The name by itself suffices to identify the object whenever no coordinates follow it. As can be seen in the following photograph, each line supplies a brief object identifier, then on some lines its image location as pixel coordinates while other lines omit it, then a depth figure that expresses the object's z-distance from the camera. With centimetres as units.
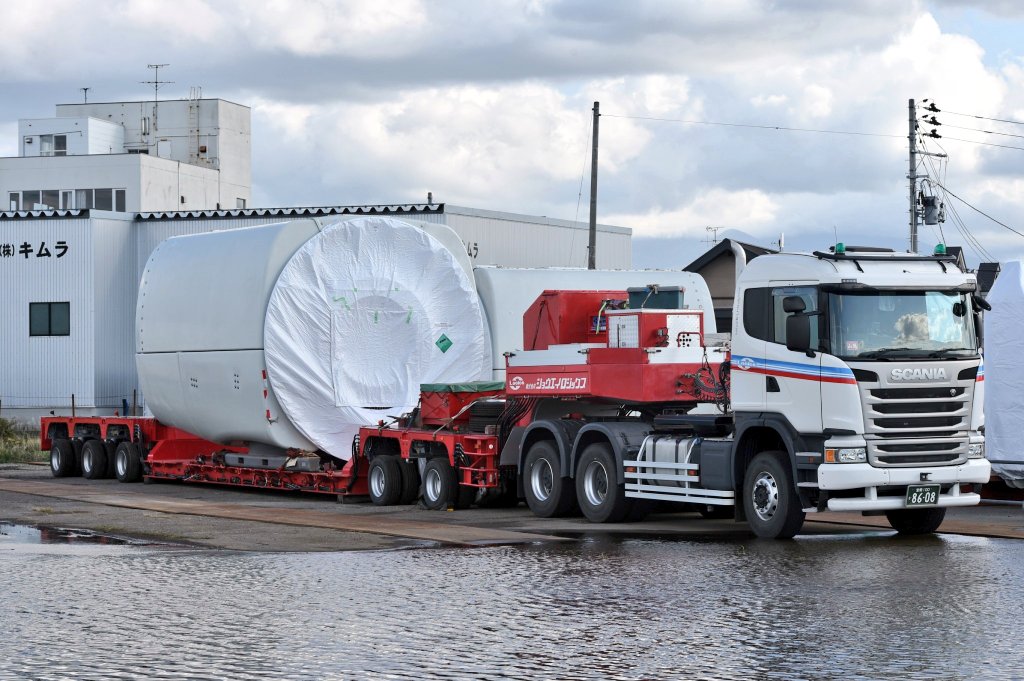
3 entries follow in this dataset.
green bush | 3716
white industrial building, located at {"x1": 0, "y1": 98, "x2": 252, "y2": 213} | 7206
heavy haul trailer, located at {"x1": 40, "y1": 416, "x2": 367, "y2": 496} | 2447
